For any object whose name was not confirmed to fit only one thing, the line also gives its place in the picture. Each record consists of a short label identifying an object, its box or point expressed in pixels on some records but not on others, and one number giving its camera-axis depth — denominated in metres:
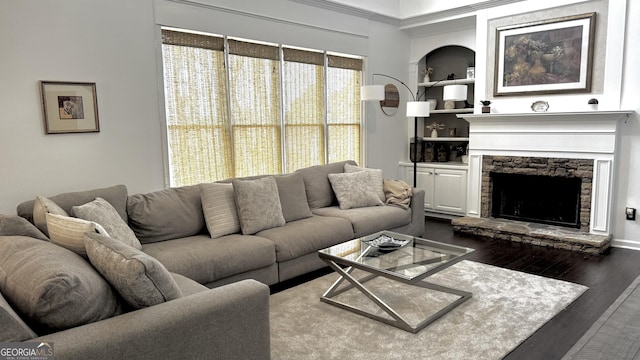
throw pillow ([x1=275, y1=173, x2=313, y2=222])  4.23
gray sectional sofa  1.58
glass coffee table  2.91
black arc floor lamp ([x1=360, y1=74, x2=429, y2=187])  5.44
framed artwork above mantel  4.81
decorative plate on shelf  5.13
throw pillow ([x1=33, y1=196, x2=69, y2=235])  2.63
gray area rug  2.65
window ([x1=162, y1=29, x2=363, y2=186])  4.20
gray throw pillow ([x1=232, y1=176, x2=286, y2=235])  3.75
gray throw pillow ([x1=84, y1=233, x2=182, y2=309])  1.71
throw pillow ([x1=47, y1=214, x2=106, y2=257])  2.08
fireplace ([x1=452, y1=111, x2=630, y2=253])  4.70
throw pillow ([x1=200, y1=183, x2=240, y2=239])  3.64
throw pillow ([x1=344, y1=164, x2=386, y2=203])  4.99
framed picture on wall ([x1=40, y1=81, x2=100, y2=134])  3.36
